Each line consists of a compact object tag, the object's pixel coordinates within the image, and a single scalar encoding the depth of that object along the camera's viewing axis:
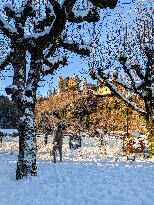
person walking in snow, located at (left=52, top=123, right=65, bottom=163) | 14.91
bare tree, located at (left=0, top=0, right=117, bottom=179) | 10.06
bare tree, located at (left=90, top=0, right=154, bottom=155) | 18.72
